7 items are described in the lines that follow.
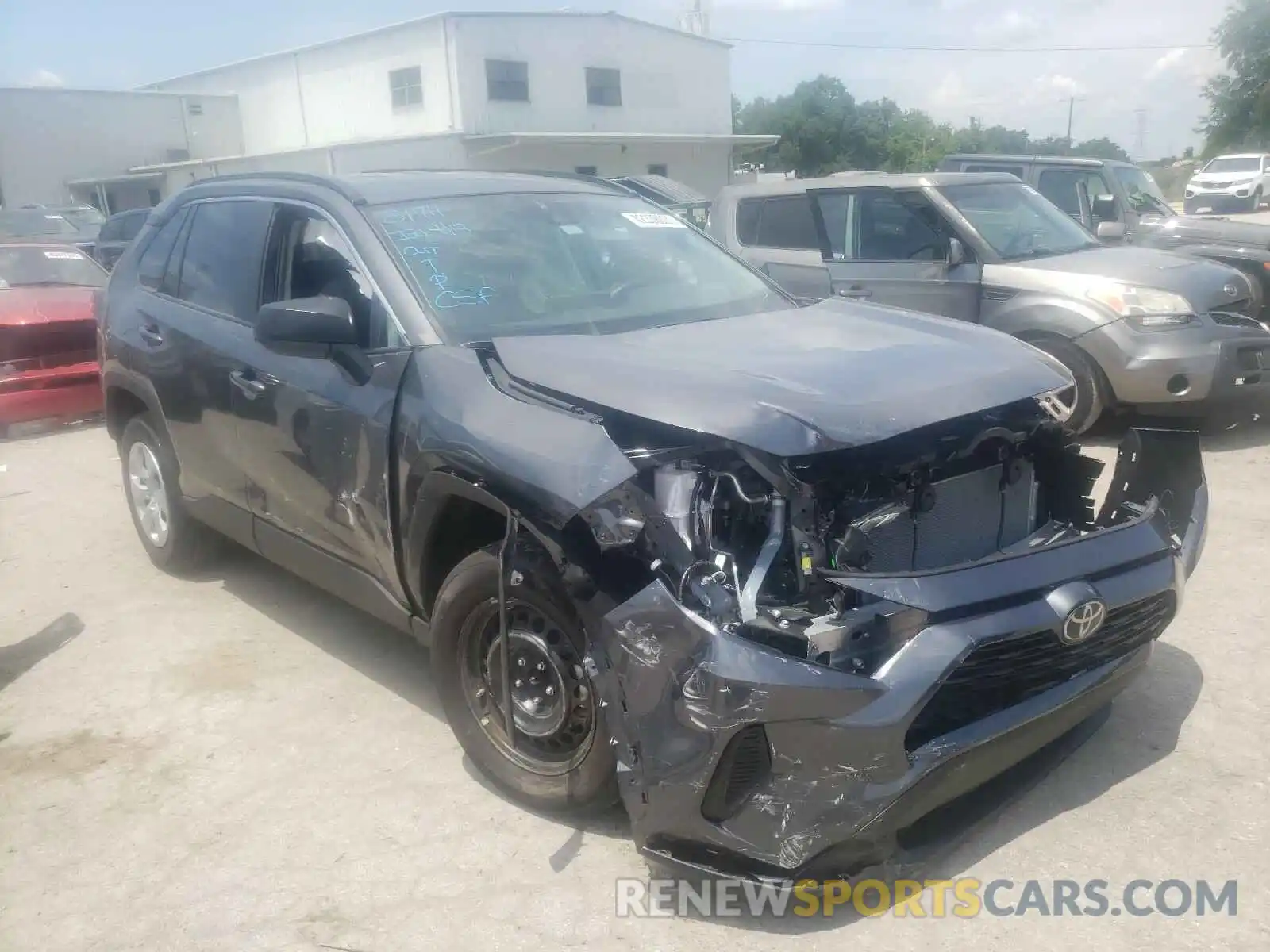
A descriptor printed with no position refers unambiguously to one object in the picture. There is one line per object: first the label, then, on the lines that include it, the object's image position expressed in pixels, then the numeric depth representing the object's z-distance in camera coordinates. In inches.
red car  335.6
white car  1231.5
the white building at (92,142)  1320.1
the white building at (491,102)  1206.3
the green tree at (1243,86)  1672.0
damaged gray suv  99.4
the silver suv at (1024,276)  255.8
